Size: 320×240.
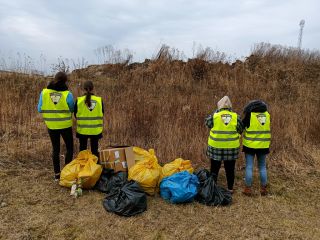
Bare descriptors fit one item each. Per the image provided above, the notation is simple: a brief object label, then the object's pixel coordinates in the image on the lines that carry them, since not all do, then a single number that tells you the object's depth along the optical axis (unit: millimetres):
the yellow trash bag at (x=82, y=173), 3635
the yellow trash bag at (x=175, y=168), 3901
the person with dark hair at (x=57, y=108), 3638
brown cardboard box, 4025
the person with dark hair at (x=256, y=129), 3733
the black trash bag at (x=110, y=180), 3664
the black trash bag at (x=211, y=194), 3586
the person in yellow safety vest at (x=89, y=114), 3745
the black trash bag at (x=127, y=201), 3222
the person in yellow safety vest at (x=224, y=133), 3638
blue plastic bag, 3522
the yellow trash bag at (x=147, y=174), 3621
